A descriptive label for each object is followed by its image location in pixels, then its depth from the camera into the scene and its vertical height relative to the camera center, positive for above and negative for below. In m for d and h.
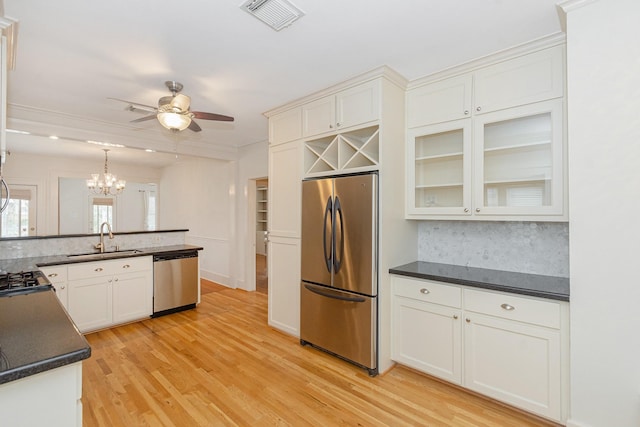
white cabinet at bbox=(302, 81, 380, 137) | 2.68 +1.00
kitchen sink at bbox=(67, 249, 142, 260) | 3.61 -0.50
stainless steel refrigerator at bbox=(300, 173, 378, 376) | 2.62 -0.49
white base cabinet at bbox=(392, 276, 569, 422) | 1.98 -0.94
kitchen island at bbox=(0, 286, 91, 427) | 1.02 -0.56
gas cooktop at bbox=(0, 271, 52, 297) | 1.94 -0.49
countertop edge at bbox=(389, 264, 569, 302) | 1.95 -0.51
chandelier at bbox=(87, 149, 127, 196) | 6.05 +0.64
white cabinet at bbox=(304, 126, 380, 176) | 2.82 +0.62
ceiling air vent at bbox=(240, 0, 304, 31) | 1.80 +1.25
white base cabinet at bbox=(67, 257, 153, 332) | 3.40 -0.93
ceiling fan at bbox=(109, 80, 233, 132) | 2.60 +0.91
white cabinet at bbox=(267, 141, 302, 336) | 3.35 -0.23
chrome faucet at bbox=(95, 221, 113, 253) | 3.94 -0.40
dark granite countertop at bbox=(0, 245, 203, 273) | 2.86 -0.50
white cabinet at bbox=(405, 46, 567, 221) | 2.18 +0.58
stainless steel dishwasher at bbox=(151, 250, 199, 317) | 4.07 -0.93
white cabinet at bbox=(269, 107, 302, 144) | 3.33 +1.01
